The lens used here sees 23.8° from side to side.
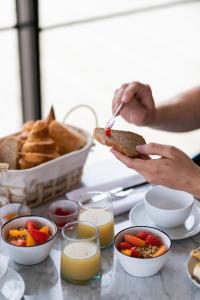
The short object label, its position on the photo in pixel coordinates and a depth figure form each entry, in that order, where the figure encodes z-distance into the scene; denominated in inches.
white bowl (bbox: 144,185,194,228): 46.6
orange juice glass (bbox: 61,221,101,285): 40.0
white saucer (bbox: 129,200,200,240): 47.5
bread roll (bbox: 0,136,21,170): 51.6
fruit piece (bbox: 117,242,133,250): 42.4
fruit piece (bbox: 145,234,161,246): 42.8
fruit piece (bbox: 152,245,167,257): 41.4
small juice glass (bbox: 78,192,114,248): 45.4
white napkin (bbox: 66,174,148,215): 52.0
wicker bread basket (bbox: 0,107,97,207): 50.1
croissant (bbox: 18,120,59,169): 51.6
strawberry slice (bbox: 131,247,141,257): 41.3
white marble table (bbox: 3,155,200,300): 39.4
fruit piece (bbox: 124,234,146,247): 42.6
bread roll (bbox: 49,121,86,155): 55.4
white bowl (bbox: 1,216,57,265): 41.8
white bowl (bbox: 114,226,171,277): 40.4
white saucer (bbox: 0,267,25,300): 37.9
